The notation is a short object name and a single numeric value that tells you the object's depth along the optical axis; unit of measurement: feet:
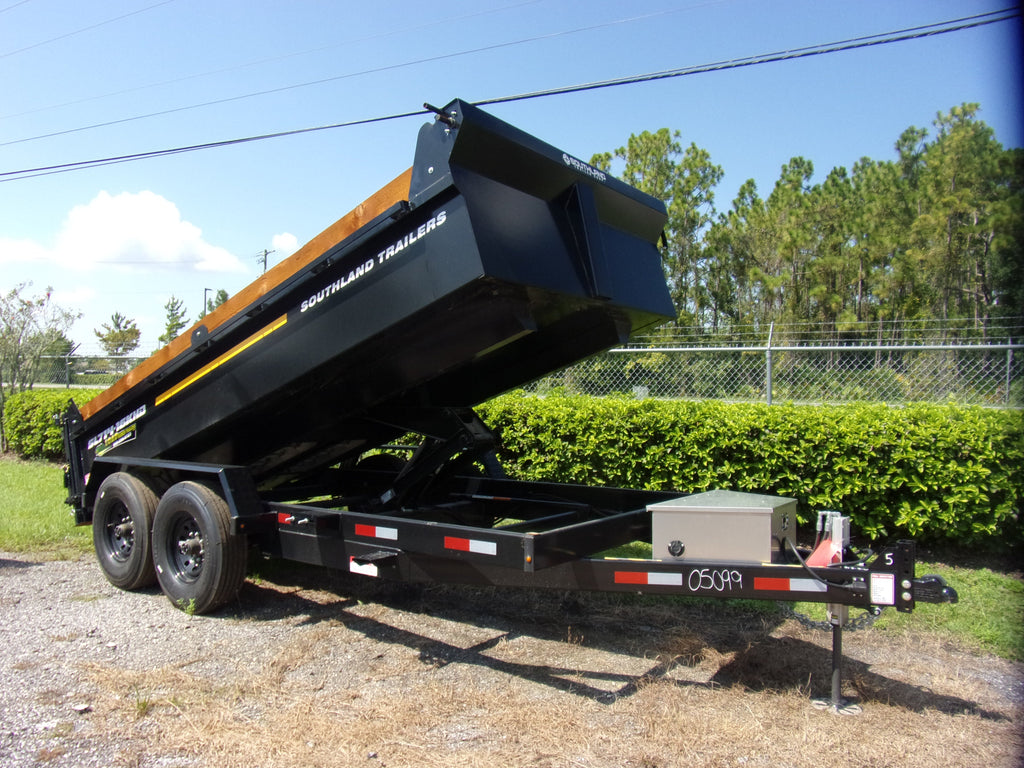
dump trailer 12.59
